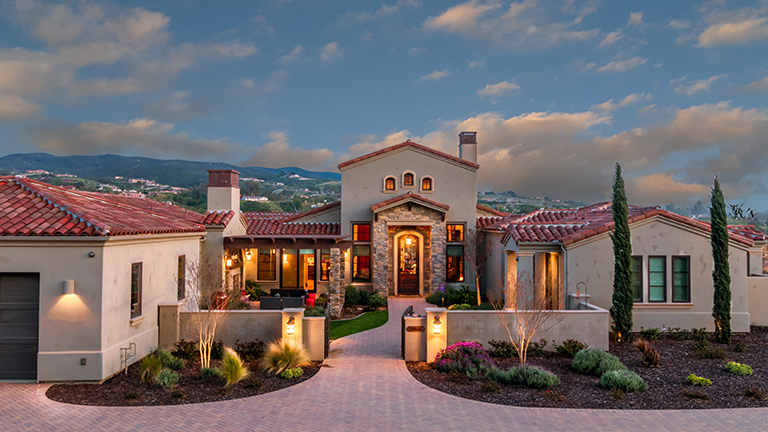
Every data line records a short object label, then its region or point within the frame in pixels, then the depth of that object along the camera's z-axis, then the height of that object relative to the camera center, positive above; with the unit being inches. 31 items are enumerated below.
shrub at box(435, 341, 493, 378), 408.5 -116.7
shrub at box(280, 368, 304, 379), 400.8 -124.7
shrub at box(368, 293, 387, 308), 817.2 -114.9
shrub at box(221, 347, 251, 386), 378.0 -115.3
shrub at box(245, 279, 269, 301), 842.2 -98.5
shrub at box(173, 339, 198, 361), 467.8 -120.5
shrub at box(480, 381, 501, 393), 367.2 -125.8
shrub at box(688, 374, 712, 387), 379.2 -124.0
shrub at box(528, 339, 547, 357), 474.0 -118.3
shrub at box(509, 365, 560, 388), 374.3 -120.2
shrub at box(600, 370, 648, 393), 365.4 -120.7
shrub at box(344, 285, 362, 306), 850.1 -113.6
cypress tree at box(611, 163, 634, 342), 524.1 -31.8
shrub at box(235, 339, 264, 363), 459.5 -117.5
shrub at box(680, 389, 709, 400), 346.6 -124.8
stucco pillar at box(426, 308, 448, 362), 451.8 -99.9
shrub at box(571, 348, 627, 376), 405.7 -116.7
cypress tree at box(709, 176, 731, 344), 531.5 -39.6
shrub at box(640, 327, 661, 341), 548.1 -118.9
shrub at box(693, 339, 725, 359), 464.8 -121.5
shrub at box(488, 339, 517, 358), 467.5 -118.8
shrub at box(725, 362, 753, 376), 409.7 -122.5
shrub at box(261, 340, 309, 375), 414.6 -114.8
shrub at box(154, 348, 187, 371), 428.1 -121.0
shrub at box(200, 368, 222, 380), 395.9 -122.6
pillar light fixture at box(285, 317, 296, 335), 451.8 -89.9
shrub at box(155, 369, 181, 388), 372.8 -121.5
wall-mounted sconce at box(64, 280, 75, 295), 370.6 -40.5
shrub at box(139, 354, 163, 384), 380.8 -115.3
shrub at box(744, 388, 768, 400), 348.8 -124.7
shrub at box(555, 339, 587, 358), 468.4 -117.0
